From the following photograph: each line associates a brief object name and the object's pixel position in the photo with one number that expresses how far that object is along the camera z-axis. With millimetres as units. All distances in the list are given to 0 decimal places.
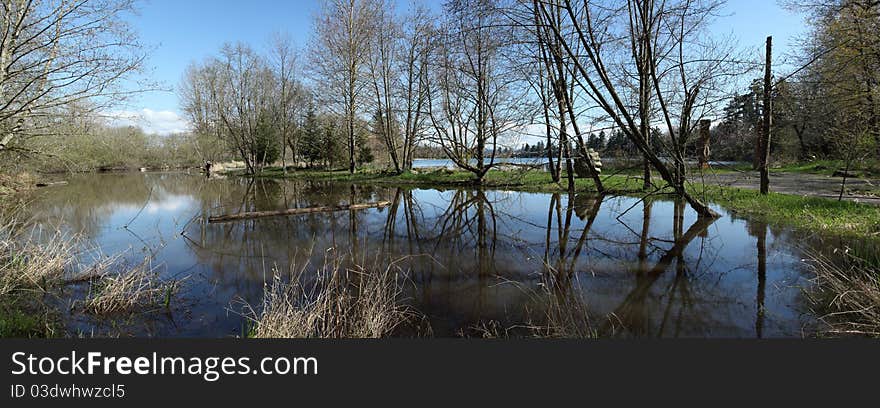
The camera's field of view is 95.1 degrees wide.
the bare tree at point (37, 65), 7199
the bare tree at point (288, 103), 32750
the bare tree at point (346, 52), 24812
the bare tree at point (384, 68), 24562
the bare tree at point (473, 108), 17516
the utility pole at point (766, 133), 11688
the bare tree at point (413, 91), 22859
